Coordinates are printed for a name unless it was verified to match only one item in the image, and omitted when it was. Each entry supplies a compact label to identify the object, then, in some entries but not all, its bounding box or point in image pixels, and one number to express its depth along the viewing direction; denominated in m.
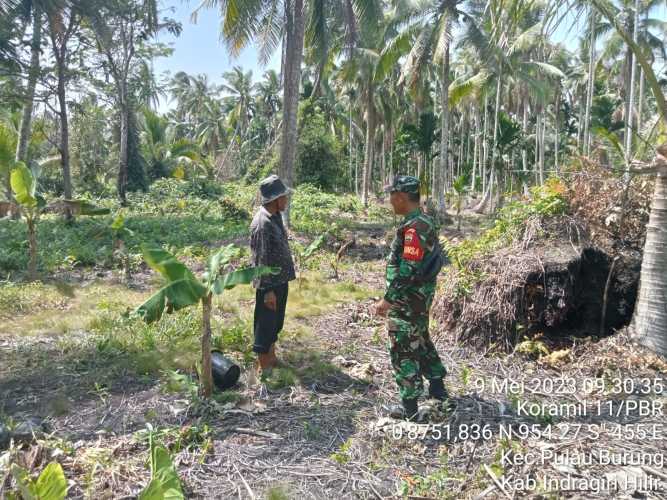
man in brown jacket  4.43
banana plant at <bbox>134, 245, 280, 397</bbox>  3.55
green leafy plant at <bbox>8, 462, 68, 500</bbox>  2.33
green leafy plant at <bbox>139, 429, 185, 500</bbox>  2.47
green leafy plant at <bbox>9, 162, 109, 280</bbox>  7.89
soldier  3.71
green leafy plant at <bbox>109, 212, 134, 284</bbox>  8.57
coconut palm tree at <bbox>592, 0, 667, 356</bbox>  4.61
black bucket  4.35
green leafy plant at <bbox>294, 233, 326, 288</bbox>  8.19
